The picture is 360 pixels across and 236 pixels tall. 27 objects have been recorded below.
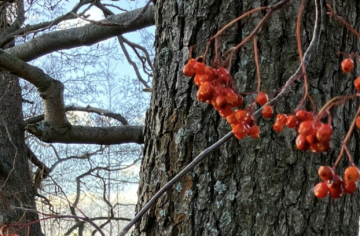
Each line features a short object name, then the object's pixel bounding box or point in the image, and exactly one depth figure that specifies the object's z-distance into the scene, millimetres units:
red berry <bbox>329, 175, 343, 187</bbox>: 685
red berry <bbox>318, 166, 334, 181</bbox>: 685
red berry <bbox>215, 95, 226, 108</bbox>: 738
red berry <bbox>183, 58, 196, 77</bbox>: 774
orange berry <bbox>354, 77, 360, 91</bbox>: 689
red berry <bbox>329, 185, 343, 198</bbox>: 685
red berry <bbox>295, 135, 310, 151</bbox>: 670
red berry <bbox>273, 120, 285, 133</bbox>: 755
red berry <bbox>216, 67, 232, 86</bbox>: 761
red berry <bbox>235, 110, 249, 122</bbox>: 760
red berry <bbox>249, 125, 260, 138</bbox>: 770
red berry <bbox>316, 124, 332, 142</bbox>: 653
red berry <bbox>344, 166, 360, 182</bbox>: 671
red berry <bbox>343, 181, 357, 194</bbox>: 677
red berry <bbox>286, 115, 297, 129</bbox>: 727
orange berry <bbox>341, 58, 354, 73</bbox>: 716
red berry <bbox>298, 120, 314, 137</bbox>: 666
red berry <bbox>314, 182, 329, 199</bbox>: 704
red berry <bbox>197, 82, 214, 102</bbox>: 746
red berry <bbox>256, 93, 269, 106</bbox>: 764
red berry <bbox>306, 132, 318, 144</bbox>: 661
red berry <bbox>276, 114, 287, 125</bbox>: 758
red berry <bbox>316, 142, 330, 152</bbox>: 656
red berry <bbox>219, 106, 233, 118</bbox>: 754
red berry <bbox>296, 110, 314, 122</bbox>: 722
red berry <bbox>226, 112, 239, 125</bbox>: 763
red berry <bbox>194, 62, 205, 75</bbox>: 769
